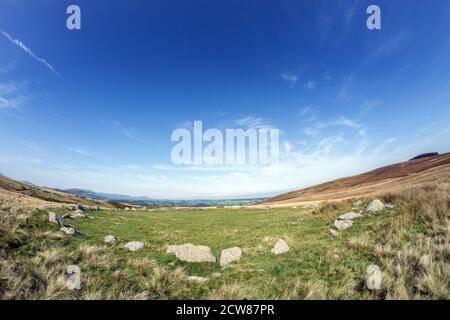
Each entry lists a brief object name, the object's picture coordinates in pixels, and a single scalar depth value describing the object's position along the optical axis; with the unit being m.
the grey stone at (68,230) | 12.65
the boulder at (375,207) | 14.06
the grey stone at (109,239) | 12.17
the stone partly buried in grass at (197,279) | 6.90
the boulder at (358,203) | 17.18
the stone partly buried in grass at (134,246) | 11.21
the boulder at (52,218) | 13.63
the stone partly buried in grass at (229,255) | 8.95
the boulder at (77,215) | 21.73
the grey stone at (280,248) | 9.98
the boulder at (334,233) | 11.42
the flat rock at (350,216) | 13.85
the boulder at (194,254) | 9.22
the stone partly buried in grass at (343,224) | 12.27
